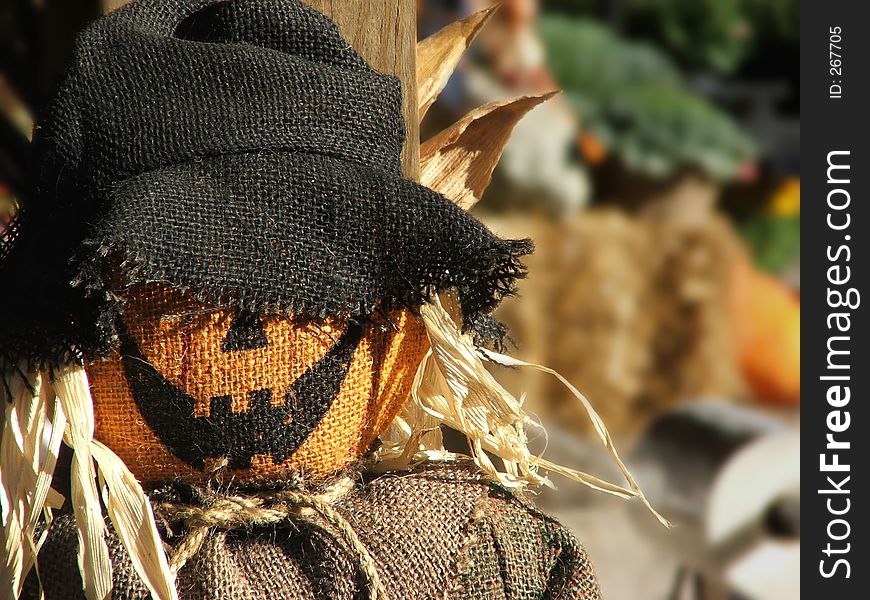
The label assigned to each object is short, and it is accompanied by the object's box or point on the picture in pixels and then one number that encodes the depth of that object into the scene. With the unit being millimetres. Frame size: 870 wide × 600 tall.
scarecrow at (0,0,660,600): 2173
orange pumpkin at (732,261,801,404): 4928
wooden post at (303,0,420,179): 2314
